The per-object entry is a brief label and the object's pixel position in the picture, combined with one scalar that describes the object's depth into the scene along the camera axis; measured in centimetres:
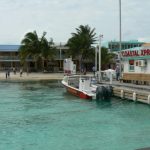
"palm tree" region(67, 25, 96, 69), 8499
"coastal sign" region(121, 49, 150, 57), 3603
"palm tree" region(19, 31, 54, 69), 8412
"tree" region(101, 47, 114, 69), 9119
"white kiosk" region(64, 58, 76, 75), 4763
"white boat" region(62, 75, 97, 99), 3337
